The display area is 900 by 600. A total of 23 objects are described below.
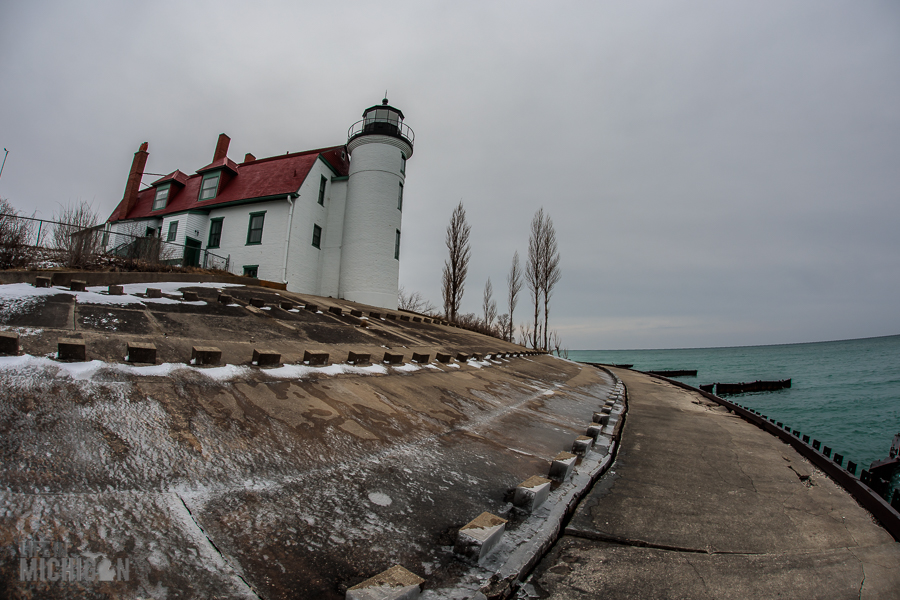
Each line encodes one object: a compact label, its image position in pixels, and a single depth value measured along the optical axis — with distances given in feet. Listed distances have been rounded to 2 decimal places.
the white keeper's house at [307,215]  62.13
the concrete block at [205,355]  11.46
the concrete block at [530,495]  8.64
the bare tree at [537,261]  118.73
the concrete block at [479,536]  6.56
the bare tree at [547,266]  118.01
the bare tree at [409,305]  118.43
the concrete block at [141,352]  10.32
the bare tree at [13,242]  29.01
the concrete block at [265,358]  12.81
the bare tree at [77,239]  34.30
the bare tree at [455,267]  103.04
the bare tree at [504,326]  132.18
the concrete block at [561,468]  10.69
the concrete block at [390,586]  5.14
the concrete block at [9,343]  8.98
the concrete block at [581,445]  13.25
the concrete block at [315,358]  14.52
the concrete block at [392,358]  18.43
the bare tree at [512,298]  134.41
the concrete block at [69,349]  9.54
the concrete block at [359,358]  16.24
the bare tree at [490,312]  135.18
